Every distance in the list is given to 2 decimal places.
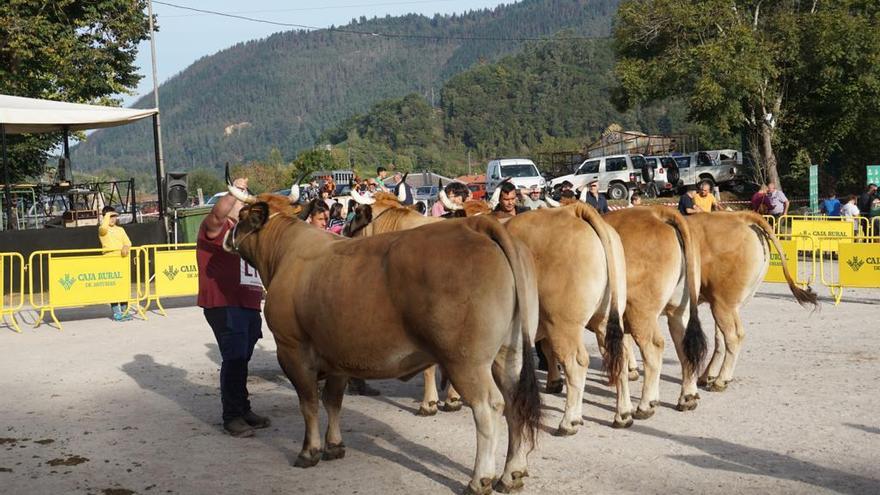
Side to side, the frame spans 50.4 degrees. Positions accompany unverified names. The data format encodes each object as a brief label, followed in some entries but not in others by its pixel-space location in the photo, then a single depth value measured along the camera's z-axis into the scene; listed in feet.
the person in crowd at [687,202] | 51.81
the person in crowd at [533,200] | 43.18
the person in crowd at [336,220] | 43.29
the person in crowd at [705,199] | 49.68
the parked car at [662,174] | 134.45
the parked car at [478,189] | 141.90
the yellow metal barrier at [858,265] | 49.37
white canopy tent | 69.28
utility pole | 76.79
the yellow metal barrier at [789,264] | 53.06
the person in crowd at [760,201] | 73.00
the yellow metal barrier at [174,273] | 55.57
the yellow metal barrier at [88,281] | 51.47
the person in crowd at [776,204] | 72.13
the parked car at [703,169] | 140.15
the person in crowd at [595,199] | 61.88
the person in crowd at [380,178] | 58.30
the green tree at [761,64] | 119.85
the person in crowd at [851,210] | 73.97
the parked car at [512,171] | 124.88
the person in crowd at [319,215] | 30.25
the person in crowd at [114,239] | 53.67
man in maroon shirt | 27.20
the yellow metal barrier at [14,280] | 62.39
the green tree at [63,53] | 91.35
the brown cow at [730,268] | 31.58
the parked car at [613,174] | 134.31
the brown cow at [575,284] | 26.20
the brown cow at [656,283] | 28.12
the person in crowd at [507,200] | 34.45
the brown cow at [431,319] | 20.36
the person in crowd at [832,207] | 81.25
